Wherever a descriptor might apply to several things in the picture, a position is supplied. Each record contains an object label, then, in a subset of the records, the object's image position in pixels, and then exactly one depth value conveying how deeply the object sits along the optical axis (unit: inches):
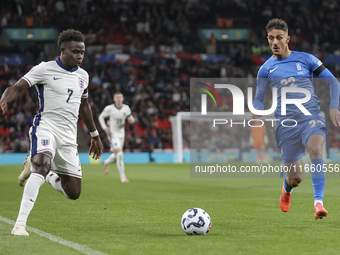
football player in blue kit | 498.6
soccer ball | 431.2
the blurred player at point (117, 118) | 1123.9
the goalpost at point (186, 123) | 1825.3
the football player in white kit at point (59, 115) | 426.0
